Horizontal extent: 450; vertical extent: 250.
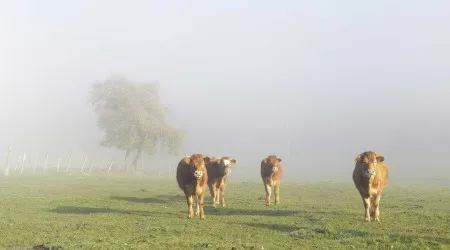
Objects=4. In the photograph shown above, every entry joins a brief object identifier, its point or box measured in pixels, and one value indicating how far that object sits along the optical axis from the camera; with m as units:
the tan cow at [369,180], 16.42
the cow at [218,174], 23.08
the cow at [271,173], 24.02
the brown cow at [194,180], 18.23
